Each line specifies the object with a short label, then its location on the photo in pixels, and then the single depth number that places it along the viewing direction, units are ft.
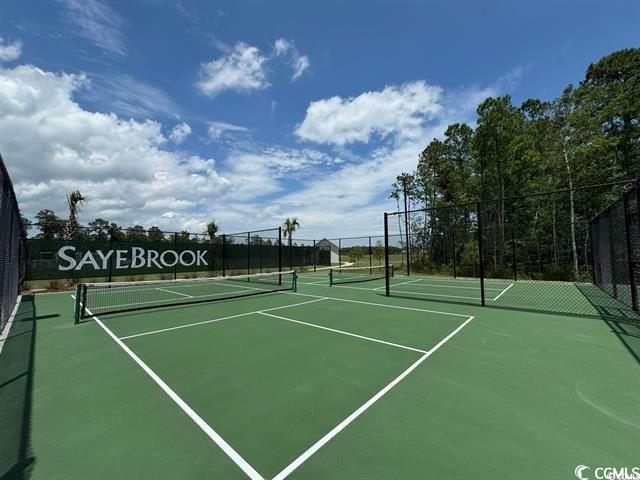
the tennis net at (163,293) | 25.11
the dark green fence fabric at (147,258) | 41.24
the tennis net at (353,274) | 50.40
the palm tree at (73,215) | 47.52
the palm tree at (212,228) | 134.41
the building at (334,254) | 154.66
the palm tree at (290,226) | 151.48
